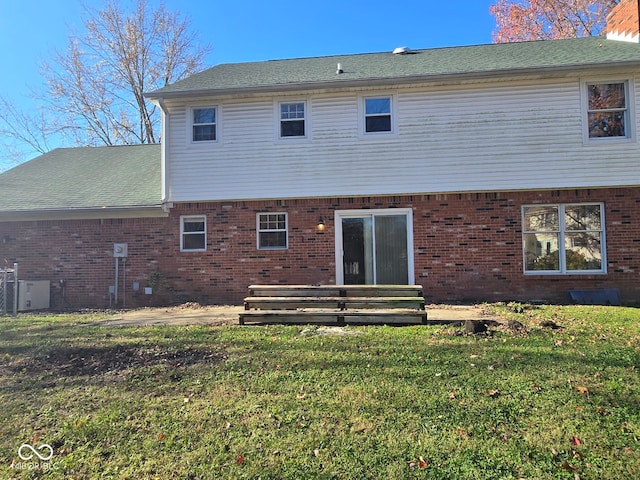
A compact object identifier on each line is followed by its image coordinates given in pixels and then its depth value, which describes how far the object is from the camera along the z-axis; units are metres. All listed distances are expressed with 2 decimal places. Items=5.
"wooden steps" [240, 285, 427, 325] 7.43
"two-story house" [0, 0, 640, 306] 10.12
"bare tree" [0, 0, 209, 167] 23.25
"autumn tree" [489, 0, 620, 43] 20.48
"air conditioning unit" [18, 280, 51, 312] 10.46
